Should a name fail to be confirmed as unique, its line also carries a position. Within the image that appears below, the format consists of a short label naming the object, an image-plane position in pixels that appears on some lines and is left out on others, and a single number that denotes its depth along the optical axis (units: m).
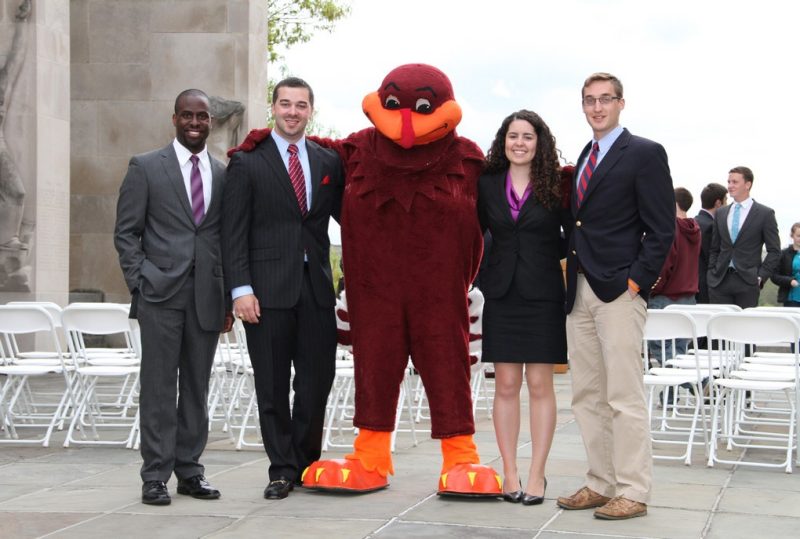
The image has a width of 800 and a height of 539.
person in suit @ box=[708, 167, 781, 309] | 11.23
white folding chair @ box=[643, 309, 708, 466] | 7.44
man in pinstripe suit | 6.07
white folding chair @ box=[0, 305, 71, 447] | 8.04
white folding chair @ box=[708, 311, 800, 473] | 7.15
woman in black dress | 5.85
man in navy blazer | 5.58
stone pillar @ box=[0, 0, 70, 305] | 12.83
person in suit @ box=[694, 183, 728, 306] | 11.94
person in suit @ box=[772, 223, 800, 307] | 12.92
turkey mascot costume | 5.96
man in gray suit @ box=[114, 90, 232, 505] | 5.91
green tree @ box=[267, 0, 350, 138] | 26.45
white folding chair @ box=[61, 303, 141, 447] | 7.86
